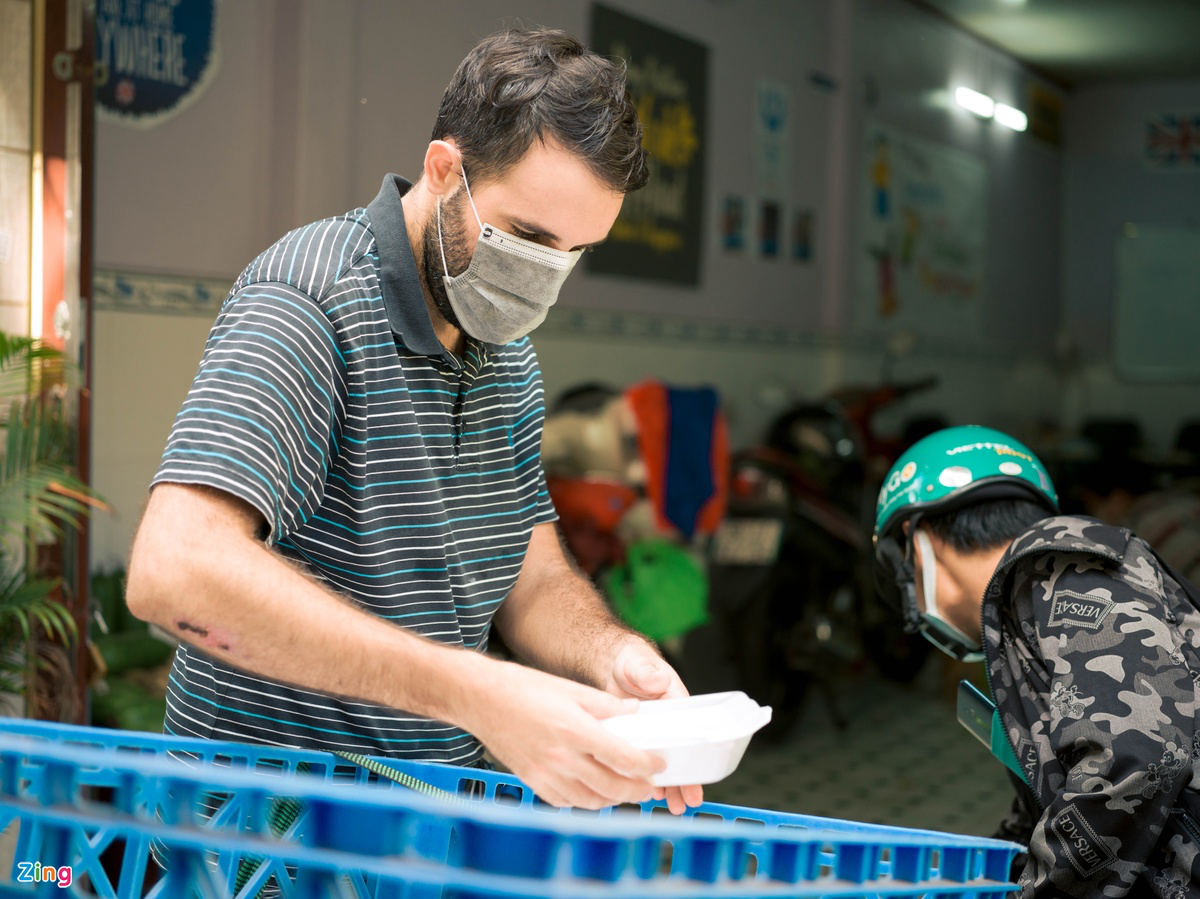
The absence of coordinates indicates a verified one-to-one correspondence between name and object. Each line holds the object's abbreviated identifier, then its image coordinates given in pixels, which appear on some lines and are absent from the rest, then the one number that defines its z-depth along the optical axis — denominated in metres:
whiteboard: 9.51
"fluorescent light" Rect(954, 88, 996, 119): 8.12
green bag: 4.06
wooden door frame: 2.76
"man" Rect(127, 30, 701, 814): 0.96
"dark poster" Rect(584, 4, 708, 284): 4.86
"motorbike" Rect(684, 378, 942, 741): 4.91
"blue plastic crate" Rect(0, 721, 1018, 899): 0.62
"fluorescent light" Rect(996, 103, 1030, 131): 8.80
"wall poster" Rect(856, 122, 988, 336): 6.93
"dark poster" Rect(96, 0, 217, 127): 3.08
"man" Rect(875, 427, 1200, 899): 1.27
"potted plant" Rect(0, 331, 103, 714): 2.48
